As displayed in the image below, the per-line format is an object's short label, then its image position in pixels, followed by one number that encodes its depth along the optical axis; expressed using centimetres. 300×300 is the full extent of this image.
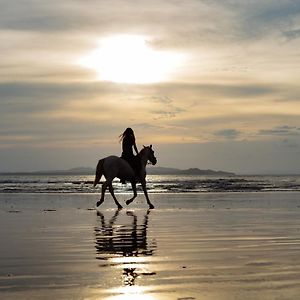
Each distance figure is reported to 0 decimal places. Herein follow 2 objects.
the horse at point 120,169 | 2005
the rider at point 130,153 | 2034
